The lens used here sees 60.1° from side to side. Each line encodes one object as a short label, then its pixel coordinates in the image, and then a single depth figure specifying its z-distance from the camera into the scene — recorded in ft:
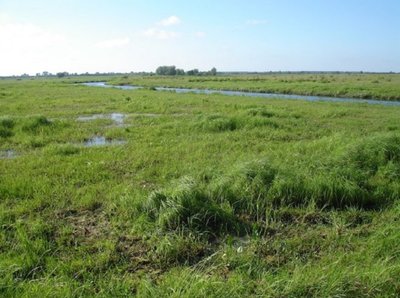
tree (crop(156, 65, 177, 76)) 508.16
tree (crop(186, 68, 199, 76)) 499.79
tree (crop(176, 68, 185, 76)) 500.16
